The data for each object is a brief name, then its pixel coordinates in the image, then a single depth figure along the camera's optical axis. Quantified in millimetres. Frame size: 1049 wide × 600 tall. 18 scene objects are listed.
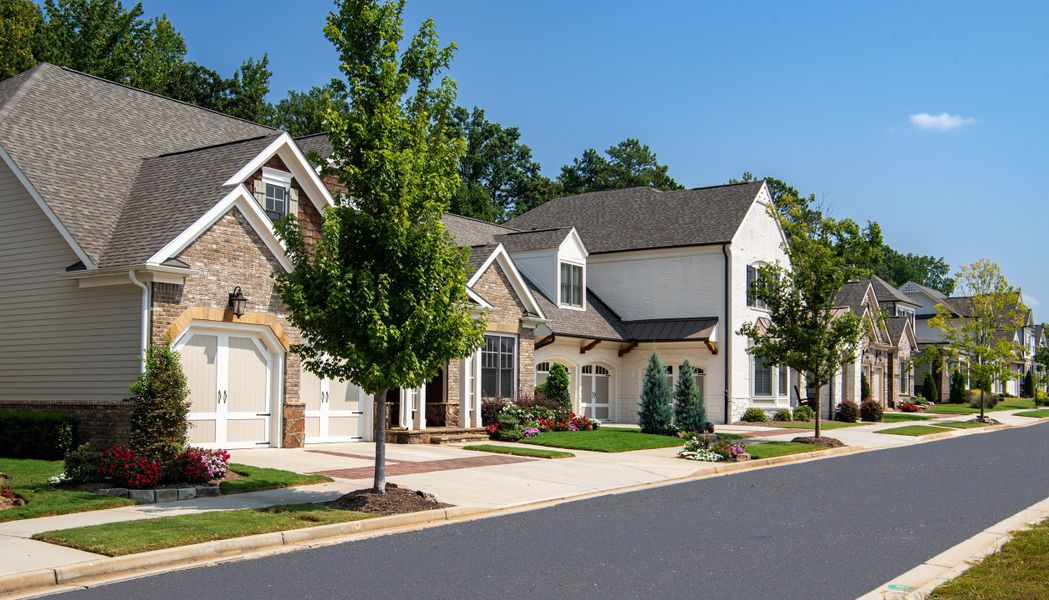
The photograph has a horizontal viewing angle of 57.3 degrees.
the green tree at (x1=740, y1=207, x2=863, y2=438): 26875
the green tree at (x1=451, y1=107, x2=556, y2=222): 72938
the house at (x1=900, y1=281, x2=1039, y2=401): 70562
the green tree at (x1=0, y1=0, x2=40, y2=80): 32062
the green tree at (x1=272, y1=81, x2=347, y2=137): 55088
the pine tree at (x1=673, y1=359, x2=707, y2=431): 28328
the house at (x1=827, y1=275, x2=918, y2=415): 47406
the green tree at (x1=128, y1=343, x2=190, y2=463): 15102
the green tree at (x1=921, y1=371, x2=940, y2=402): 64500
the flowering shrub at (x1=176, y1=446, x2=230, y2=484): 14906
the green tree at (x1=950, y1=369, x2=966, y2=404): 66438
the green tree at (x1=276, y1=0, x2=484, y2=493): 13383
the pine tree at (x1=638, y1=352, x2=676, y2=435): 28484
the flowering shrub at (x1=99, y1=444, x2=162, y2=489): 14273
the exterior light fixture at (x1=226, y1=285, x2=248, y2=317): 19156
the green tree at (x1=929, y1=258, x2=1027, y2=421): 44312
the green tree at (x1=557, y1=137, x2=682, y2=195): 78000
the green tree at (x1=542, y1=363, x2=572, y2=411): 29484
